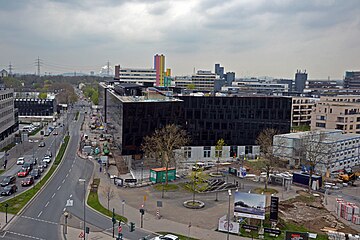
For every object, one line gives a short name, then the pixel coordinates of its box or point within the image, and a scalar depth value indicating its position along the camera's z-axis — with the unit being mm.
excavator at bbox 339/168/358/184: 47331
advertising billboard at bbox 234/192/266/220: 29594
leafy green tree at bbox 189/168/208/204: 39862
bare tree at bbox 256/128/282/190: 51388
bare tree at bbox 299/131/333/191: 50969
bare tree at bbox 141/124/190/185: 46809
